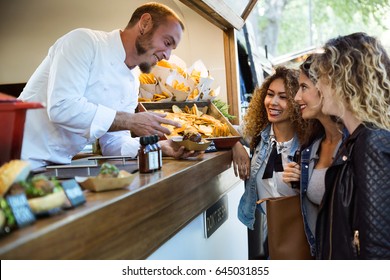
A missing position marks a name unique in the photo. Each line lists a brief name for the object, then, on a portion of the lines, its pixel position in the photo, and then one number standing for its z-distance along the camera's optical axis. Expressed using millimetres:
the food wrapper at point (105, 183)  1065
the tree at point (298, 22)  12443
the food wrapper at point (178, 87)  2620
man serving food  1720
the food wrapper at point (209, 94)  2800
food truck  842
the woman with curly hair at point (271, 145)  2223
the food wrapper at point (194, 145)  1770
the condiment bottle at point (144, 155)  1381
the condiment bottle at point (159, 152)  1452
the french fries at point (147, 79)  2738
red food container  988
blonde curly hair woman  1318
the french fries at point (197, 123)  2246
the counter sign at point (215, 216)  2123
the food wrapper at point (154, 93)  2645
